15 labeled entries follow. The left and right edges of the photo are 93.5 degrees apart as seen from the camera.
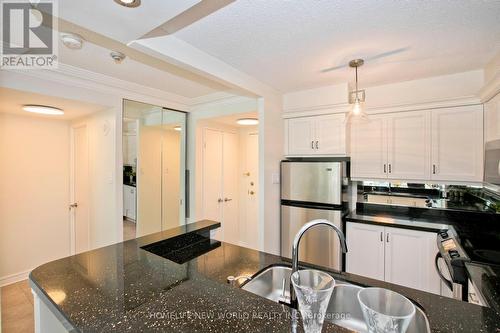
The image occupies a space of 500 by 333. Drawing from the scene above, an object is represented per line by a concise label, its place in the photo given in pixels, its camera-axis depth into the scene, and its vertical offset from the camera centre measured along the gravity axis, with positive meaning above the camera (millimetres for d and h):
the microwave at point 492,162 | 1887 +27
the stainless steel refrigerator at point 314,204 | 2695 -473
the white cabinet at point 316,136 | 2850 +370
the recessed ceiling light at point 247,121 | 3619 +680
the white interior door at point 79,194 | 3430 -457
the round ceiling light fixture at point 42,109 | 2650 +628
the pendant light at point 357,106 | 2006 +503
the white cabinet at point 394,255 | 2283 -939
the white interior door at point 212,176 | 3756 -203
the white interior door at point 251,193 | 4250 -532
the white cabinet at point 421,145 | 2383 +218
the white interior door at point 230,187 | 4105 -415
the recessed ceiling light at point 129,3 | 1213 +842
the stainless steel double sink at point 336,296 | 943 -698
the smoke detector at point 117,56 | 2009 +934
